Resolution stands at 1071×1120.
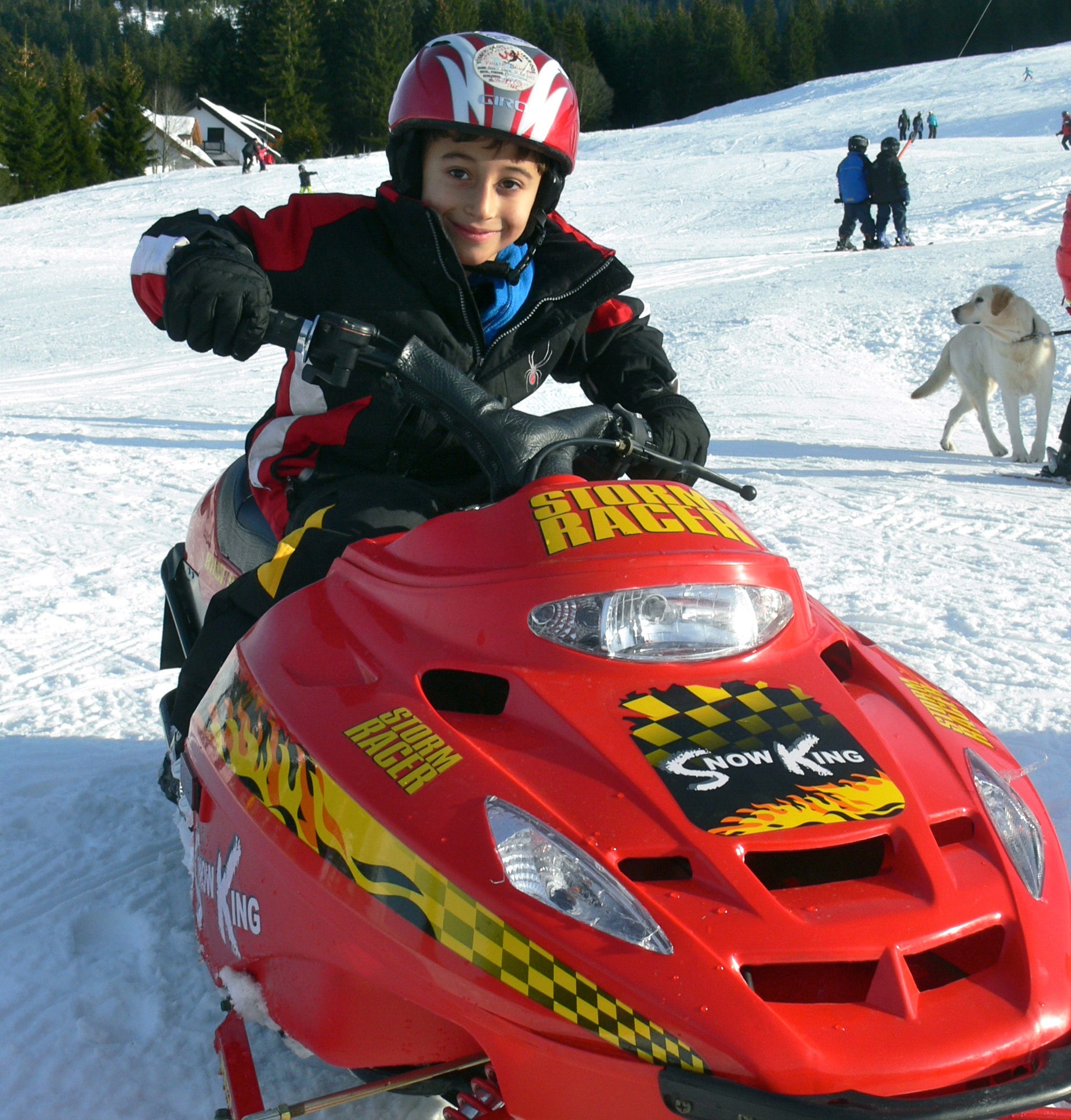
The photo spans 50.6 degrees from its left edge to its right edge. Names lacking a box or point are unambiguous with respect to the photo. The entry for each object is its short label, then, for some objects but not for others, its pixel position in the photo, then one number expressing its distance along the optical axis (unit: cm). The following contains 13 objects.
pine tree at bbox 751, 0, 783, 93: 7194
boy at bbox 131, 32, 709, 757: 221
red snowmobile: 118
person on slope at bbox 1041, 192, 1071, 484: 682
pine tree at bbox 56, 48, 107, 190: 5234
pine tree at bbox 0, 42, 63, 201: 4956
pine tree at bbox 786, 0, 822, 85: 7100
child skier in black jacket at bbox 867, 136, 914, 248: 1727
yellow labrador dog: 784
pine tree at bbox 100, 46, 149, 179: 5275
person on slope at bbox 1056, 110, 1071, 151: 2600
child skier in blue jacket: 1731
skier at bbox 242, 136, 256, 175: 3481
